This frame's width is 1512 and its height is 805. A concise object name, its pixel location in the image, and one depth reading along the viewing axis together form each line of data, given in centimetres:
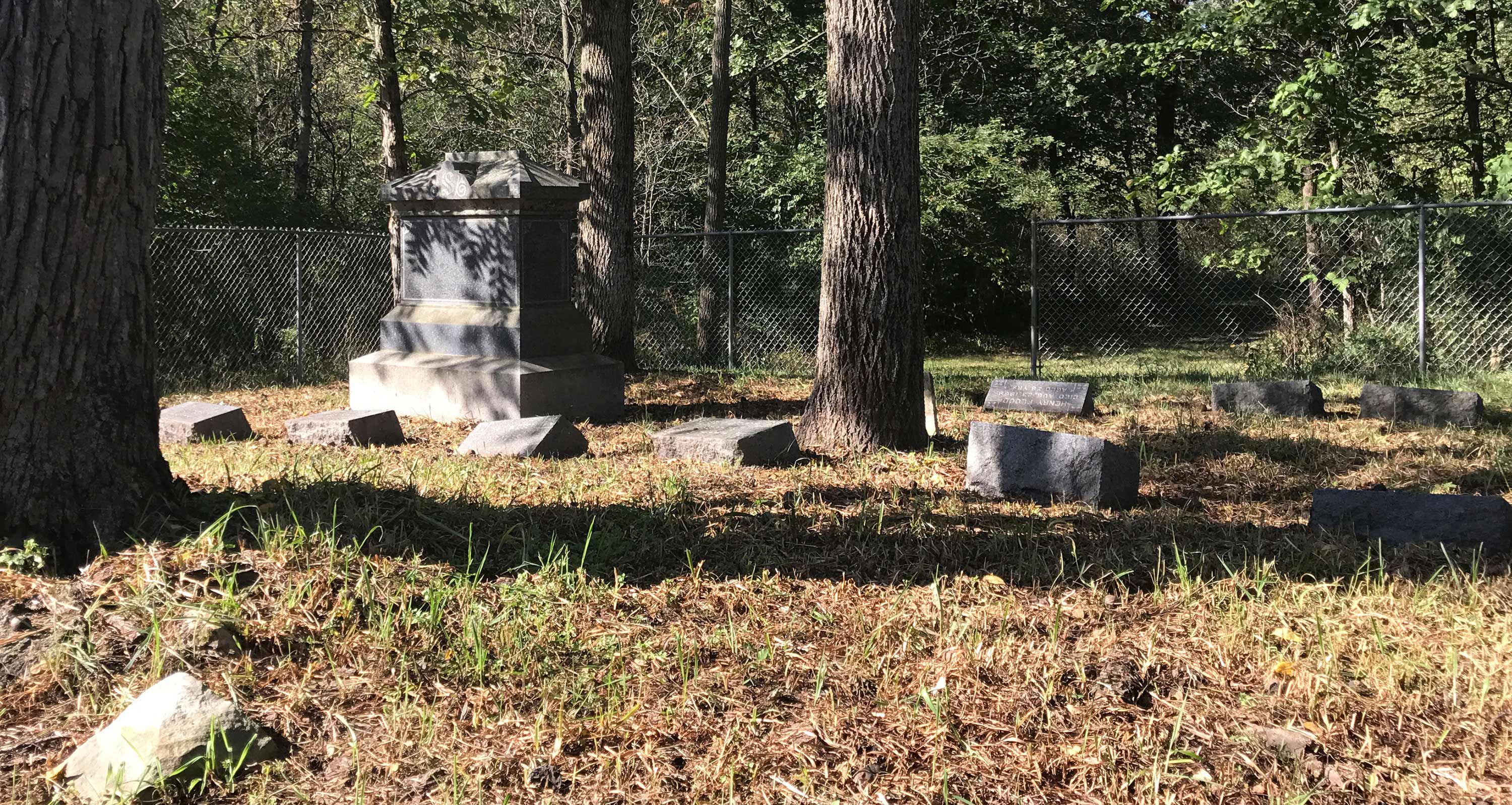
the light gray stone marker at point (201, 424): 783
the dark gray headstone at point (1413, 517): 487
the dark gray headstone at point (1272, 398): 926
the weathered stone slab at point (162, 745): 281
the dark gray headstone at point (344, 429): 762
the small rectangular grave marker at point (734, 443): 676
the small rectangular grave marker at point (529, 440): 724
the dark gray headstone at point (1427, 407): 870
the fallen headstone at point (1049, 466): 581
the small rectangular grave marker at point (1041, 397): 951
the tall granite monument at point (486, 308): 910
